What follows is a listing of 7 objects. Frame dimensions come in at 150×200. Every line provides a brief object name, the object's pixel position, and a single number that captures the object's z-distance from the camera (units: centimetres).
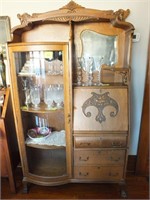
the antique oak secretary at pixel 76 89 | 141
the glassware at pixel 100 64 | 160
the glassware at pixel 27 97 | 156
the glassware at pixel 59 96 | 150
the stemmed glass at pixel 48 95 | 158
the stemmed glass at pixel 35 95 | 159
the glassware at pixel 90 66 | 160
